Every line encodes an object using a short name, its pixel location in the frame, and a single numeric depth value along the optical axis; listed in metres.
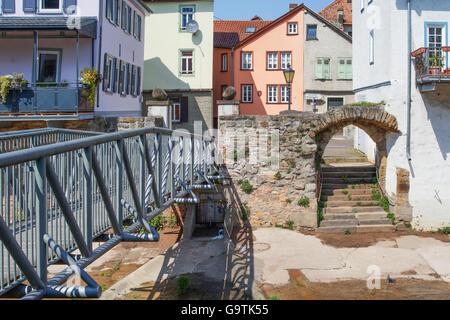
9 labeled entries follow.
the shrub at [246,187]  15.20
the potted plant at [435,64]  14.05
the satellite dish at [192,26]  25.23
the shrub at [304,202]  15.06
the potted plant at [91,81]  14.96
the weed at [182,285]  9.80
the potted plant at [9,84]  14.20
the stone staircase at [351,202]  14.85
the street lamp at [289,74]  14.62
